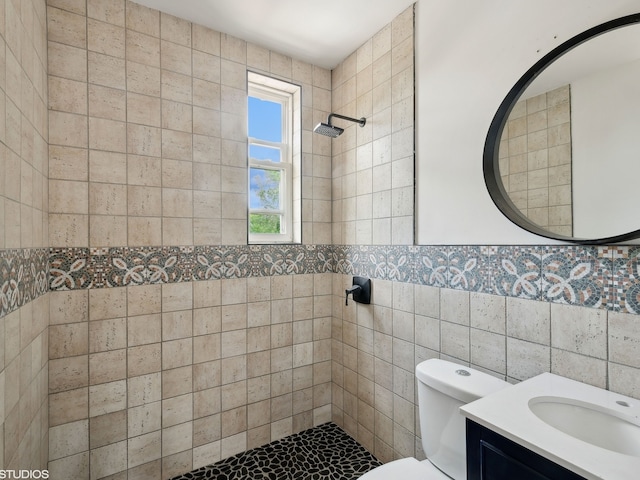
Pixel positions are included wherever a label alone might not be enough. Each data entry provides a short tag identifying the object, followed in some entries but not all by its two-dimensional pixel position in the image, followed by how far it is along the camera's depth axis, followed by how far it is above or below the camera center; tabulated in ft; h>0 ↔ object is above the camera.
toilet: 3.95 -2.32
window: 7.23 +1.85
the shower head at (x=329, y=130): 6.09 +2.13
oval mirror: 3.26 +1.15
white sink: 2.32 -1.57
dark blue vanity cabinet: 2.44 -1.81
